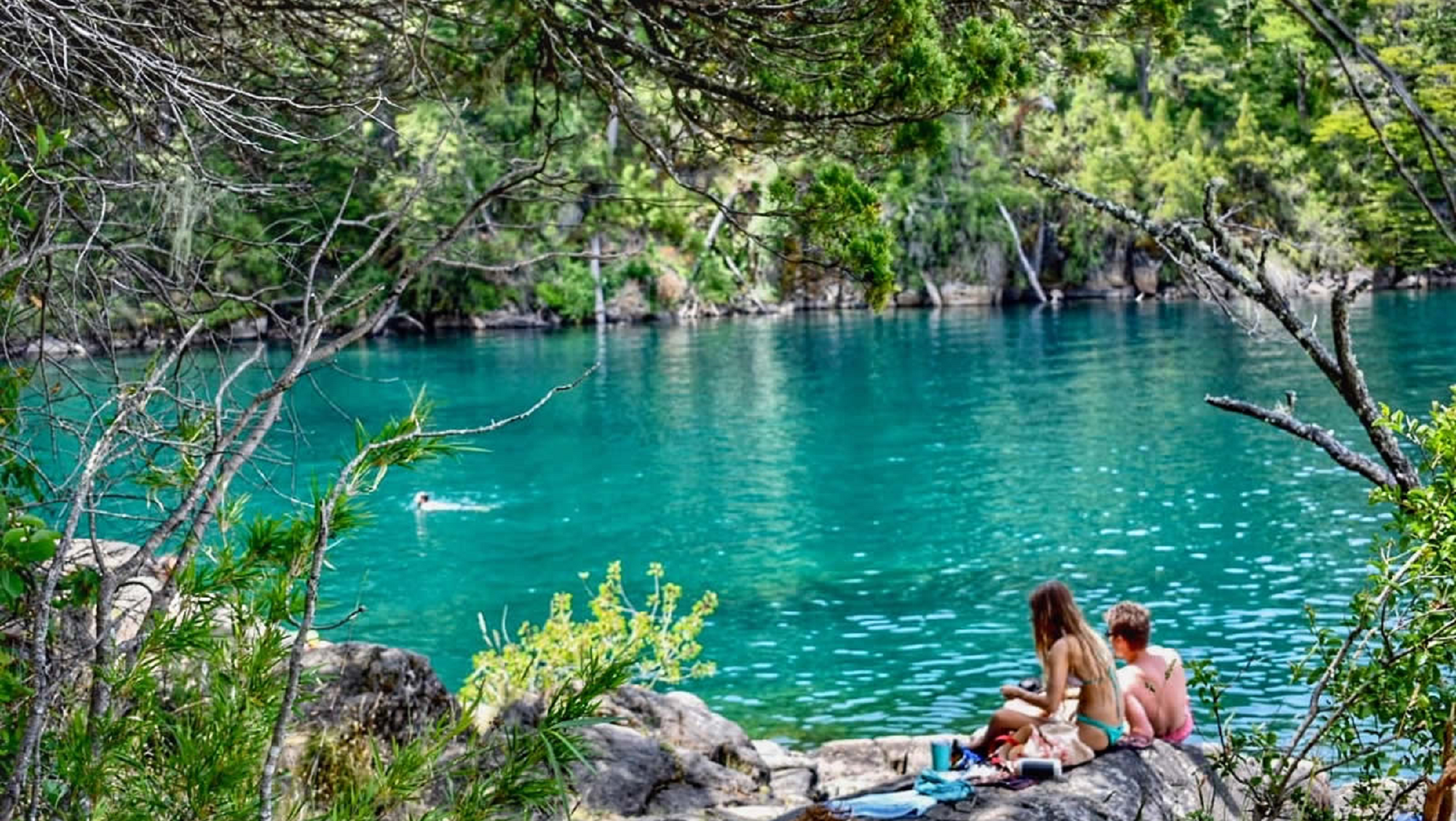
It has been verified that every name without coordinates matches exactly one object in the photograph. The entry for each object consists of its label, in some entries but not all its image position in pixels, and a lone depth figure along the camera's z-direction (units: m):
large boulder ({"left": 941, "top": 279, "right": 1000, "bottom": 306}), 67.06
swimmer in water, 24.42
